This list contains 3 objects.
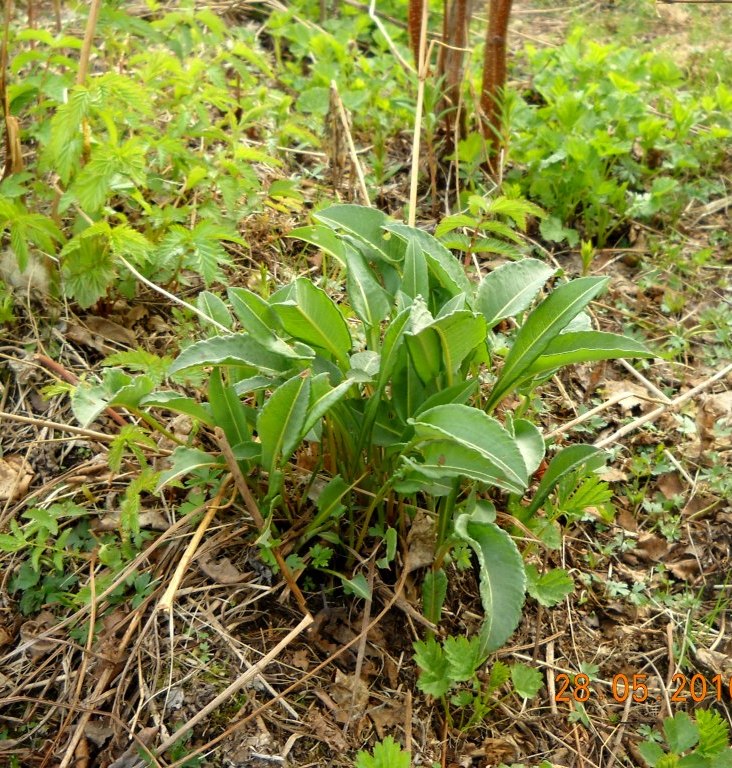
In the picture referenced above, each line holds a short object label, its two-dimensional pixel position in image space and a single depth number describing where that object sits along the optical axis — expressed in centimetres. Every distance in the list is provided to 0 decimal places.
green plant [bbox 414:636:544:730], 70
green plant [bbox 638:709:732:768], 70
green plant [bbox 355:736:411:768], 64
